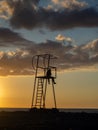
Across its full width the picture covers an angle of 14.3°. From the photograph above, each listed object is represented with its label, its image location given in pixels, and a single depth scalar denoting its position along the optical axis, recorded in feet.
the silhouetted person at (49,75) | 163.60
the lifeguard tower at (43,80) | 163.77
